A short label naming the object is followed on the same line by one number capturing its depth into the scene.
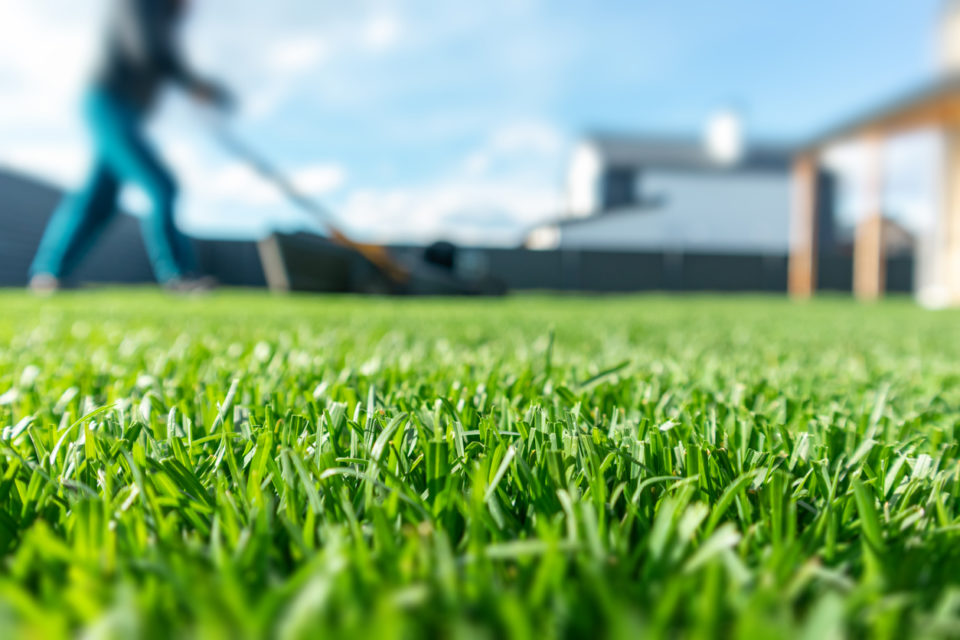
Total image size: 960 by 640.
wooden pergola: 7.82
